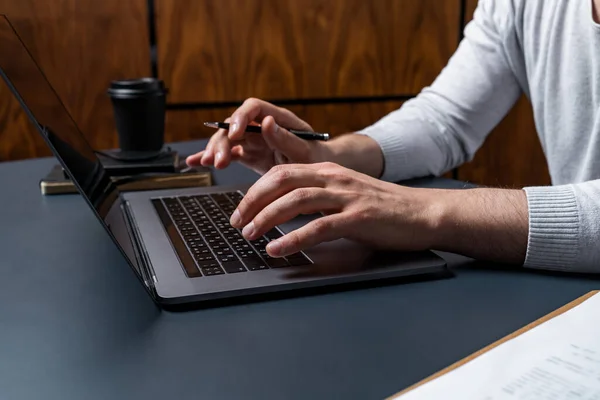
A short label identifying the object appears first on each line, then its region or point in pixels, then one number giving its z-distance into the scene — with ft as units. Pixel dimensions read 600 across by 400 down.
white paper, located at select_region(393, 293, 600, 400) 1.37
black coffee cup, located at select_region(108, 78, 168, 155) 3.83
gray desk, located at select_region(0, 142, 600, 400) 1.58
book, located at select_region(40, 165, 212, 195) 3.41
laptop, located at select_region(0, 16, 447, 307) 2.00
